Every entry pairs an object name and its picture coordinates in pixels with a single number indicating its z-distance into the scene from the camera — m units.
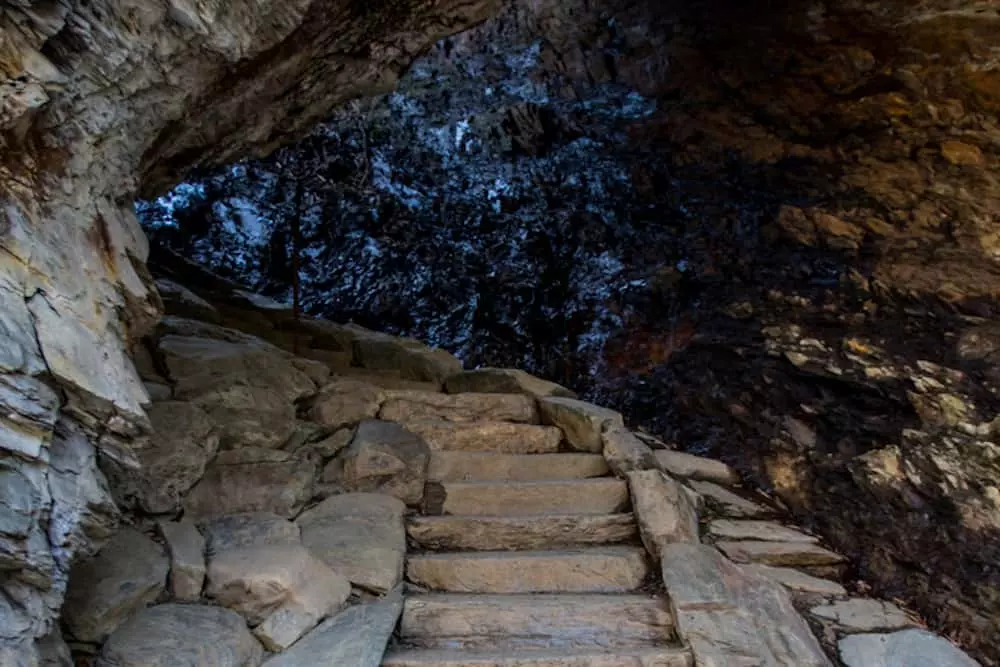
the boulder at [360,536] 3.14
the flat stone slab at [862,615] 3.27
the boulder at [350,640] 2.61
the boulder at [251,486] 3.31
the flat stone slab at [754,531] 3.92
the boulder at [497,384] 5.07
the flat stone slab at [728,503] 4.26
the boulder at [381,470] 3.72
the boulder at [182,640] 2.45
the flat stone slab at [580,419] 4.35
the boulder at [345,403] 4.09
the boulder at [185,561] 2.80
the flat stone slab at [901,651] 3.00
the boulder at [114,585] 2.47
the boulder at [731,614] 2.79
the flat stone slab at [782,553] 3.72
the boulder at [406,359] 5.37
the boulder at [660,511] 3.43
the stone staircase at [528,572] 2.87
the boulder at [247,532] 3.09
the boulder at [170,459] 3.10
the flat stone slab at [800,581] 3.50
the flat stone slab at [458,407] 4.40
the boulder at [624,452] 3.98
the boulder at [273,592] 2.78
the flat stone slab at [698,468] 4.75
